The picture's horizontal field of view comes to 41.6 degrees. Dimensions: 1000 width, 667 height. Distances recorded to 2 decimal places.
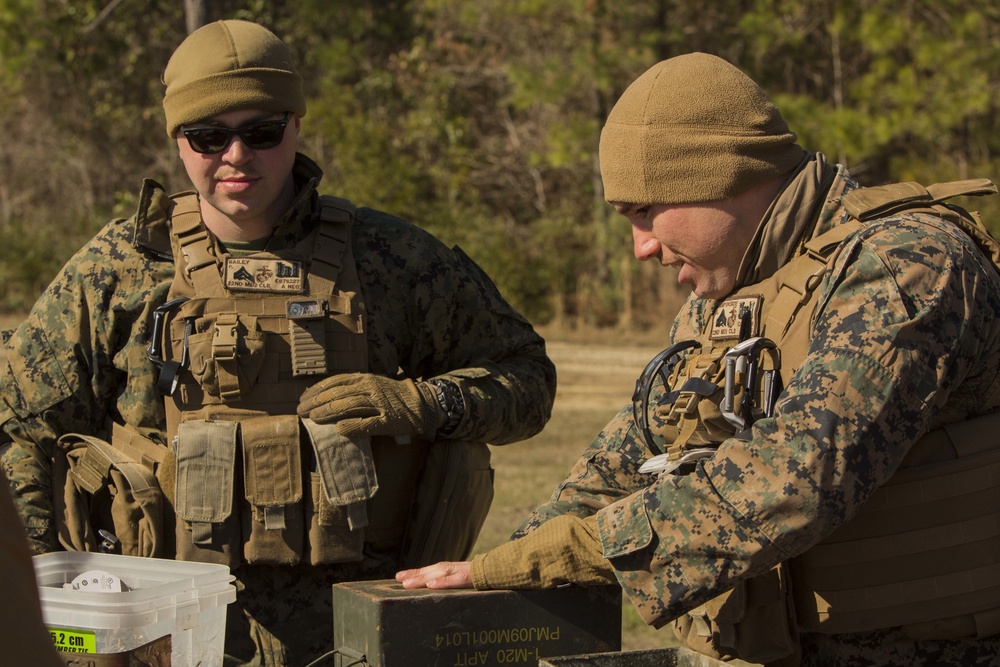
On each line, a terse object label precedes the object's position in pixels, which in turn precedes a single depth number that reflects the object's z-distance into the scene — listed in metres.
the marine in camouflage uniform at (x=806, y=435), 2.40
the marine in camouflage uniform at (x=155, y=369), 3.59
